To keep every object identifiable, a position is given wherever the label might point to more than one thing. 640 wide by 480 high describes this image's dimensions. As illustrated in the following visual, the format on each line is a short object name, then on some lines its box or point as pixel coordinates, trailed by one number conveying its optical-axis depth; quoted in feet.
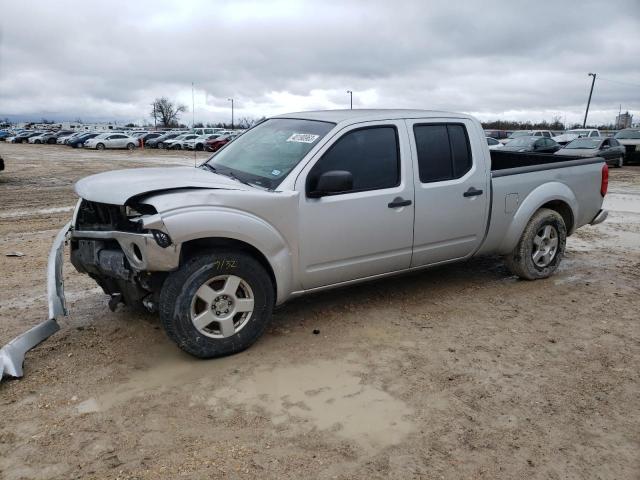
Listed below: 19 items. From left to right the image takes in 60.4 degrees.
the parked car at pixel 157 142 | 151.84
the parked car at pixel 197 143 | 137.39
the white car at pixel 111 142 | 144.25
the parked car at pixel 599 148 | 72.49
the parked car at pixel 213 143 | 126.62
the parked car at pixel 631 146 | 82.53
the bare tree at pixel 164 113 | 382.42
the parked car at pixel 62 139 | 173.45
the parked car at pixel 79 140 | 150.20
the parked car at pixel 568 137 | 98.54
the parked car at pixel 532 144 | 73.87
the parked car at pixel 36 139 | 183.83
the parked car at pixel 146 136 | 153.67
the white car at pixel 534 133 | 113.91
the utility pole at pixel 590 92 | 205.57
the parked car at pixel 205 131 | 176.08
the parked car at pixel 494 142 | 84.30
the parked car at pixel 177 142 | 144.66
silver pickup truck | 12.39
